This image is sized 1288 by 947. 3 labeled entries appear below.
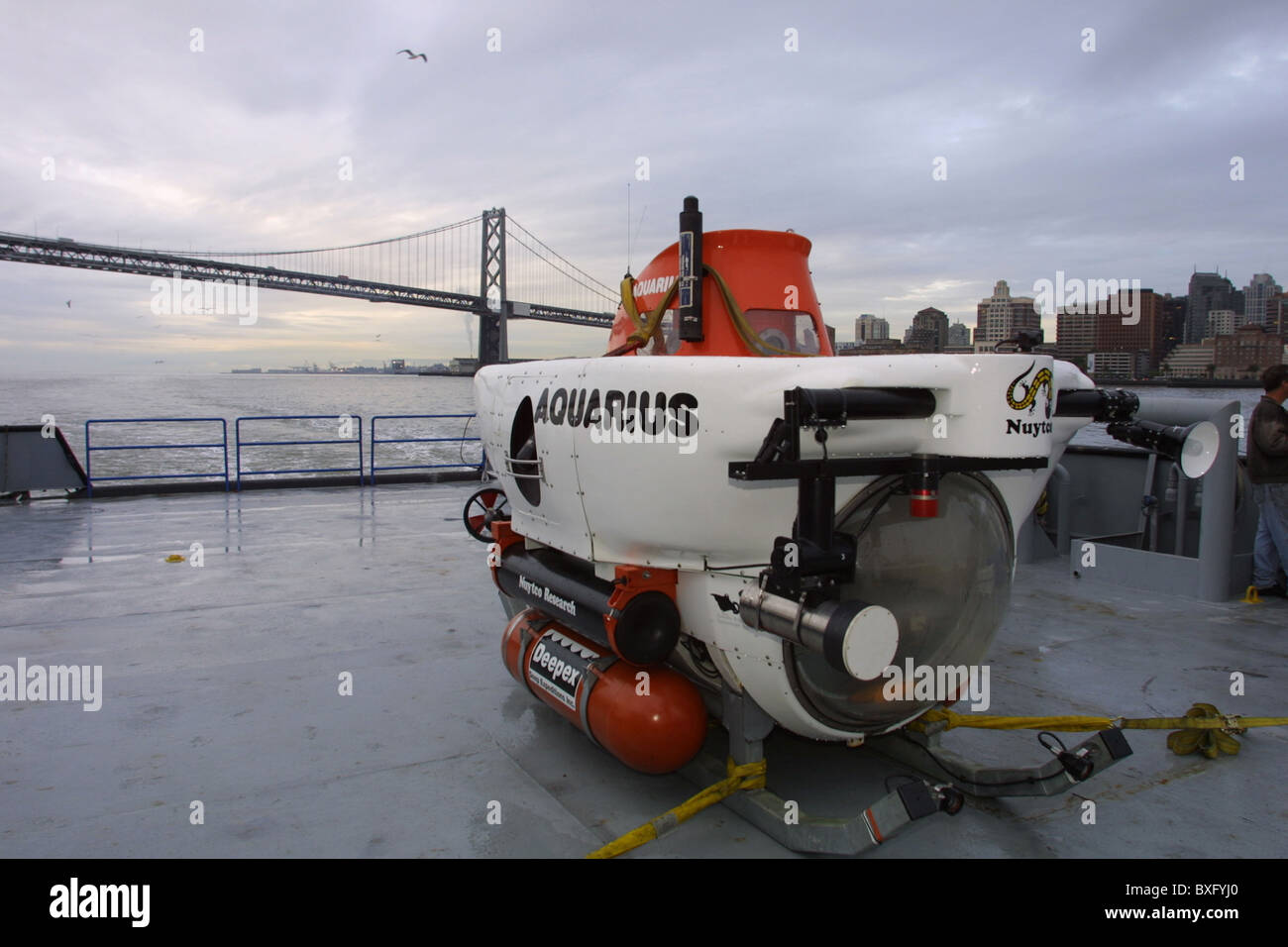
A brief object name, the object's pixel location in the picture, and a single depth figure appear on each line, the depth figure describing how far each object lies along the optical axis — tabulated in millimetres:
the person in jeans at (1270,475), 6234
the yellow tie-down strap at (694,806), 3070
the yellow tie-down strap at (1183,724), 3740
